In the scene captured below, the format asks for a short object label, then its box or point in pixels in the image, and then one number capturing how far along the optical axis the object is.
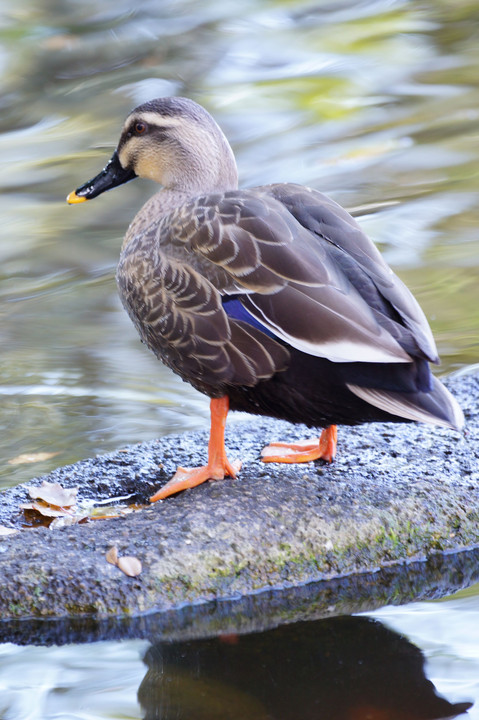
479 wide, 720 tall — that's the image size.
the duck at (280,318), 6.58
